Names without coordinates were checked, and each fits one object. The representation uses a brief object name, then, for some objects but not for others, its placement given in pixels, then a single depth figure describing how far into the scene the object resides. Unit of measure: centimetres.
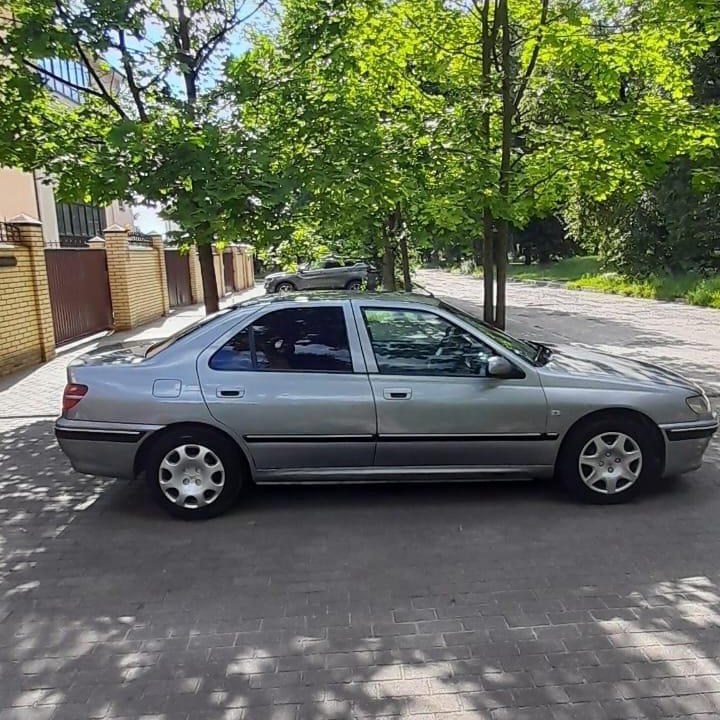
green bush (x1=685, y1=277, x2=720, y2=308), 1992
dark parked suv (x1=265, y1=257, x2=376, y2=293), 2541
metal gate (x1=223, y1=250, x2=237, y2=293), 3044
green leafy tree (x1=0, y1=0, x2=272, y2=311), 595
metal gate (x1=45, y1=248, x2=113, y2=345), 1335
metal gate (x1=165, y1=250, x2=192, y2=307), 2226
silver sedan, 459
